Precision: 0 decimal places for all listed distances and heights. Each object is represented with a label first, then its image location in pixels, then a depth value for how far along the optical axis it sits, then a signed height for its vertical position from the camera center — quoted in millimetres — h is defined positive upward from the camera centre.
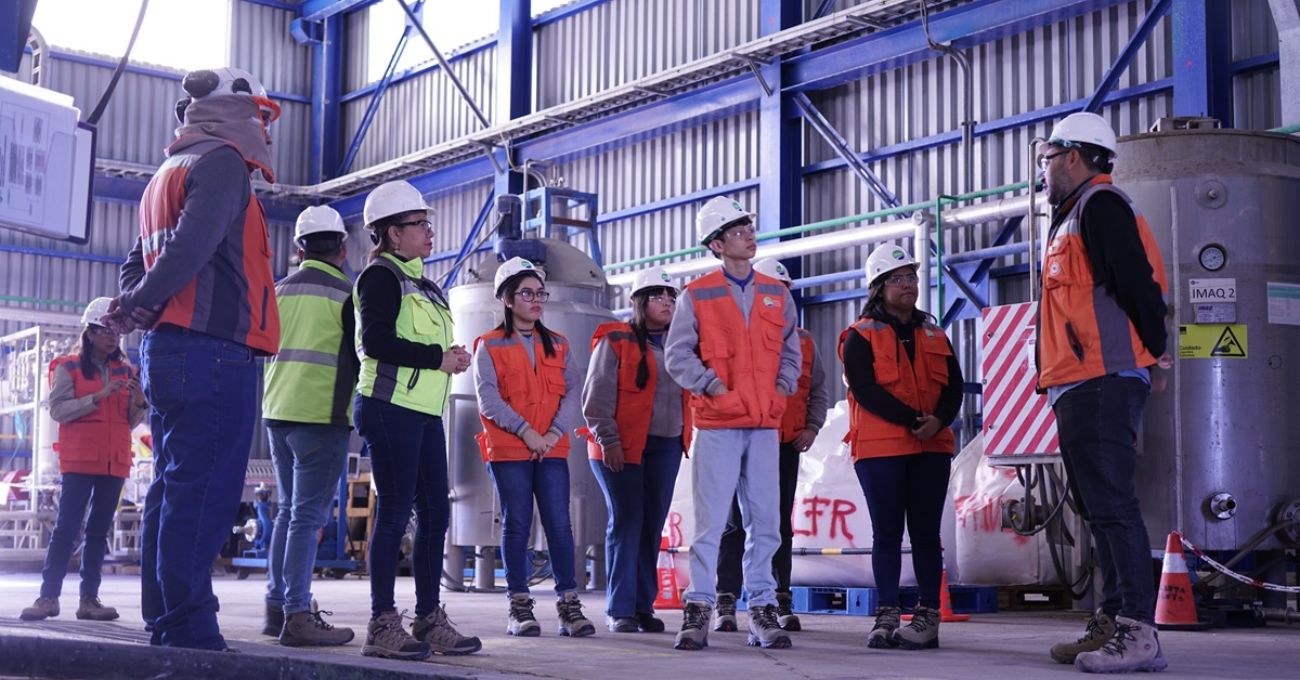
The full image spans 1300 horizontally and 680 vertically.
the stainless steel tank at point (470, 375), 12719 +945
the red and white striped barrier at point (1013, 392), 8930 +600
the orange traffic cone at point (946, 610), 8867 -783
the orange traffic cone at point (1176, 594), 7582 -568
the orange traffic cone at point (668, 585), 9953 -728
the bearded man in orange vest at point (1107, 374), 5207 +422
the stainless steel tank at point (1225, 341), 7770 +806
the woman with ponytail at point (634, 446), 7359 +183
